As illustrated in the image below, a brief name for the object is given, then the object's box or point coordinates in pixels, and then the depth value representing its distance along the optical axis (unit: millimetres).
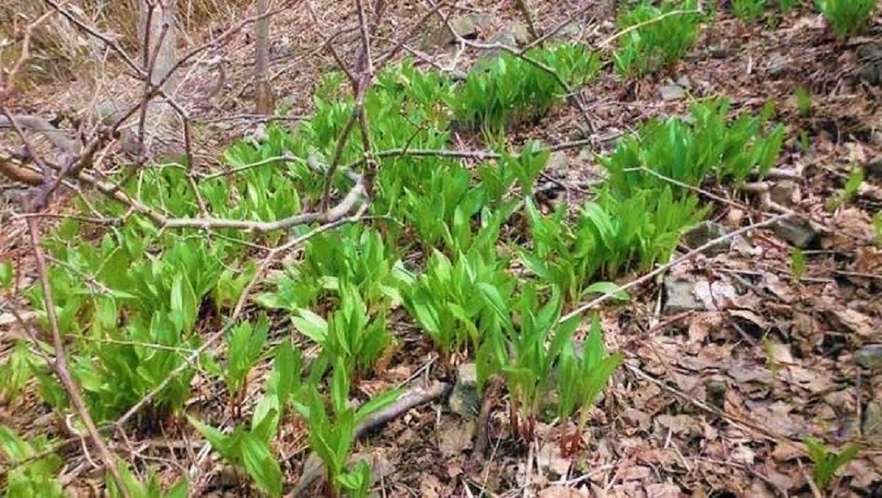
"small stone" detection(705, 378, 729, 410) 1772
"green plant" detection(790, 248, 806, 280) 2121
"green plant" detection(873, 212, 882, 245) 2137
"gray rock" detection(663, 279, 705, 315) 2146
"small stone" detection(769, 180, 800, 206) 2613
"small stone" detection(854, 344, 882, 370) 1777
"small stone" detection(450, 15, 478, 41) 6820
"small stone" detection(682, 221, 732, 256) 2395
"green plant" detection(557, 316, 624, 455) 1594
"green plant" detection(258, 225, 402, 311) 2225
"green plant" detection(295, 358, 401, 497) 1506
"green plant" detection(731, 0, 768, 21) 4254
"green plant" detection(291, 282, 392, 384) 1900
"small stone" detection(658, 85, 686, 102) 3901
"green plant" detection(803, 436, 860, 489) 1400
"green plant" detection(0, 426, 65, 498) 1520
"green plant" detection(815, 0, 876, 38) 3407
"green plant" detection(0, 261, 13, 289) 2641
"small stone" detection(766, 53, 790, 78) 3692
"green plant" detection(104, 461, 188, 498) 1485
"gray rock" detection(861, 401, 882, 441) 1575
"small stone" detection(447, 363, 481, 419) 1854
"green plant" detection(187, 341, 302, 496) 1545
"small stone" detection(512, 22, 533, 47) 6031
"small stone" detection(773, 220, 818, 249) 2373
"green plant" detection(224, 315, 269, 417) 1904
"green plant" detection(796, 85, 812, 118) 3070
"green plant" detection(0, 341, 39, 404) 2150
